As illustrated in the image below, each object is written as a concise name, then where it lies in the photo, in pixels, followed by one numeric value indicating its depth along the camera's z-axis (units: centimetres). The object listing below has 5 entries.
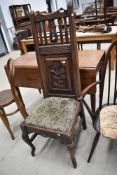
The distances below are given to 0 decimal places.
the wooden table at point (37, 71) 157
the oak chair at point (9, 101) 162
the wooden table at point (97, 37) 279
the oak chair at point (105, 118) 117
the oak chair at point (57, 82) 129
